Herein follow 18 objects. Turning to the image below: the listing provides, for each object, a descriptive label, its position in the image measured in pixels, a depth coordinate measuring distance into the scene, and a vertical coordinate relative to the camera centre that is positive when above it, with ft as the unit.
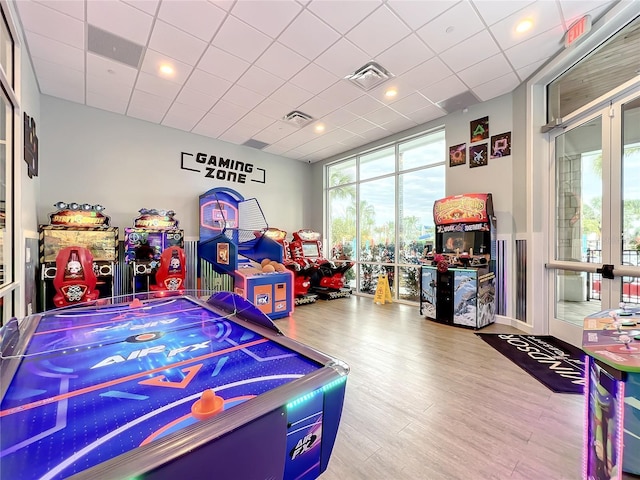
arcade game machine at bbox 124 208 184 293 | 15.20 -0.18
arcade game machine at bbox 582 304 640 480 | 4.09 -2.51
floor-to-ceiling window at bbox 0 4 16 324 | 8.48 +2.24
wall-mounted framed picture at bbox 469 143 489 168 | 14.99 +4.47
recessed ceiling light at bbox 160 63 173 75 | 11.80 +7.17
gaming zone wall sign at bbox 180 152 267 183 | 19.16 +5.14
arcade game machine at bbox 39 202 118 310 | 12.21 -0.46
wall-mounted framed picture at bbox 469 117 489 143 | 14.95 +5.84
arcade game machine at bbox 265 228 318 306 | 18.91 -2.61
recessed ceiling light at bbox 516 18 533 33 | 9.46 +7.24
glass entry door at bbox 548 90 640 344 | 9.52 +0.83
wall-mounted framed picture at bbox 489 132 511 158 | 14.11 +4.73
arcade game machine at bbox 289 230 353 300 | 20.47 -2.22
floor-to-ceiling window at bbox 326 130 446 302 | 18.42 +2.20
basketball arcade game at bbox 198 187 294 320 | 14.90 -0.74
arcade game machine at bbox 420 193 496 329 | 13.69 -1.33
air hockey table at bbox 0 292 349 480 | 2.24 -1.69
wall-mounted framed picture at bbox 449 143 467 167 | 15.92 +4.77
